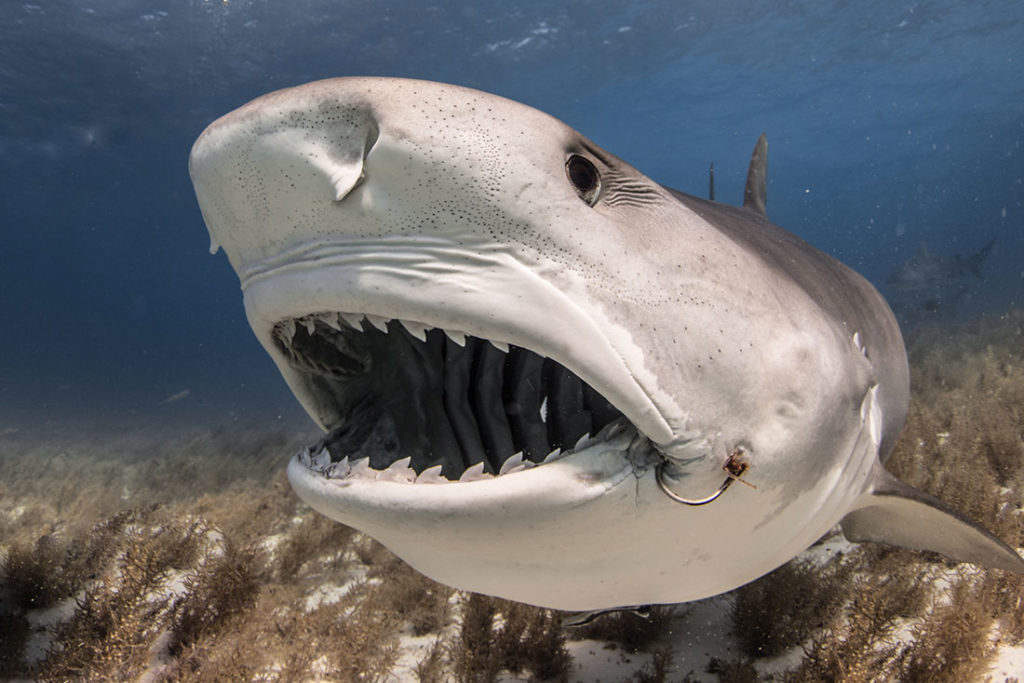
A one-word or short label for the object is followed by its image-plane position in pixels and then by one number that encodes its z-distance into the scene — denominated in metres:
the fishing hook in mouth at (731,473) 0.41
